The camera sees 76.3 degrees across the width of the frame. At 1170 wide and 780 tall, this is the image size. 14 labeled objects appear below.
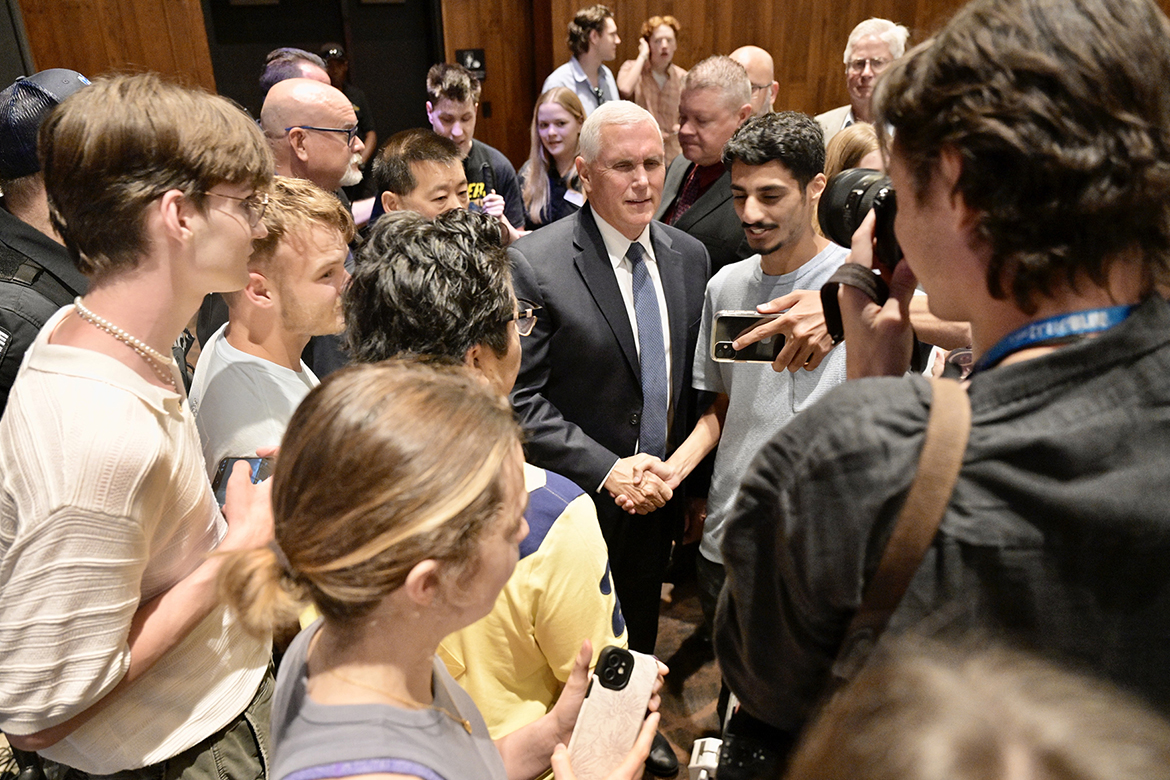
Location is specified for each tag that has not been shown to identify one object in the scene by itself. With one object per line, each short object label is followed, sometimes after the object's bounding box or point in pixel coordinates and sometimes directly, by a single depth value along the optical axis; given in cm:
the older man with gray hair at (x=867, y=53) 379
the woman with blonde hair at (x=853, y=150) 239
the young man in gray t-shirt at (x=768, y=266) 202
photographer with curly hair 61
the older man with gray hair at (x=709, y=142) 296
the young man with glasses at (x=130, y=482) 93
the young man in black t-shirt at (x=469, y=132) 398
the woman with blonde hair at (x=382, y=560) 74
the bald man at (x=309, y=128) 263
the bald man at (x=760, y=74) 432
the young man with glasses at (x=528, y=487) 109
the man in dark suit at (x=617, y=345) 213
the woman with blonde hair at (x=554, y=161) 411
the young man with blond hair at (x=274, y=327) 148
